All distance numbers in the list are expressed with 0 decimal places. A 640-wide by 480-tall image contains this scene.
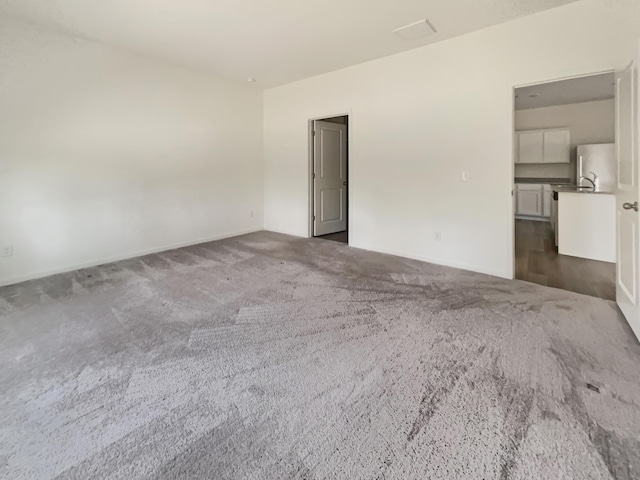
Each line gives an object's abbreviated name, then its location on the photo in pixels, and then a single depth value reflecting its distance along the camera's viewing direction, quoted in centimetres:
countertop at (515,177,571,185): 774
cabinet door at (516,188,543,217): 778
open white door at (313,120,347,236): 600
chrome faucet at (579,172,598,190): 644
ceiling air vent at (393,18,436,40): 351
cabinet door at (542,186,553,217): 757
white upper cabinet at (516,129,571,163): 744
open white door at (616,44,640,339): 225
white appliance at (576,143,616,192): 662
